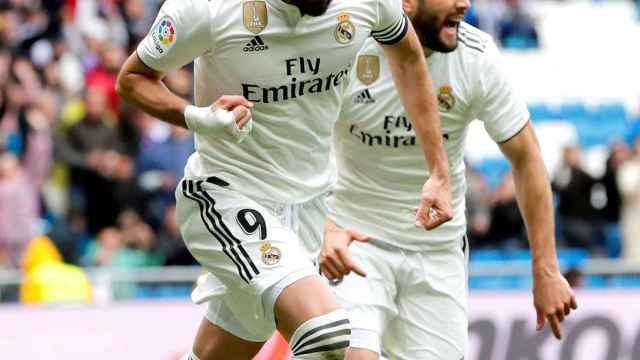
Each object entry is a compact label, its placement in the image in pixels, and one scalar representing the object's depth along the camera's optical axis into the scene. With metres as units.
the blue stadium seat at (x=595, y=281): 13.30
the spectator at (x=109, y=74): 15.64
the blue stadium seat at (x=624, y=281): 13.35
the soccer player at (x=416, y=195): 7.81
